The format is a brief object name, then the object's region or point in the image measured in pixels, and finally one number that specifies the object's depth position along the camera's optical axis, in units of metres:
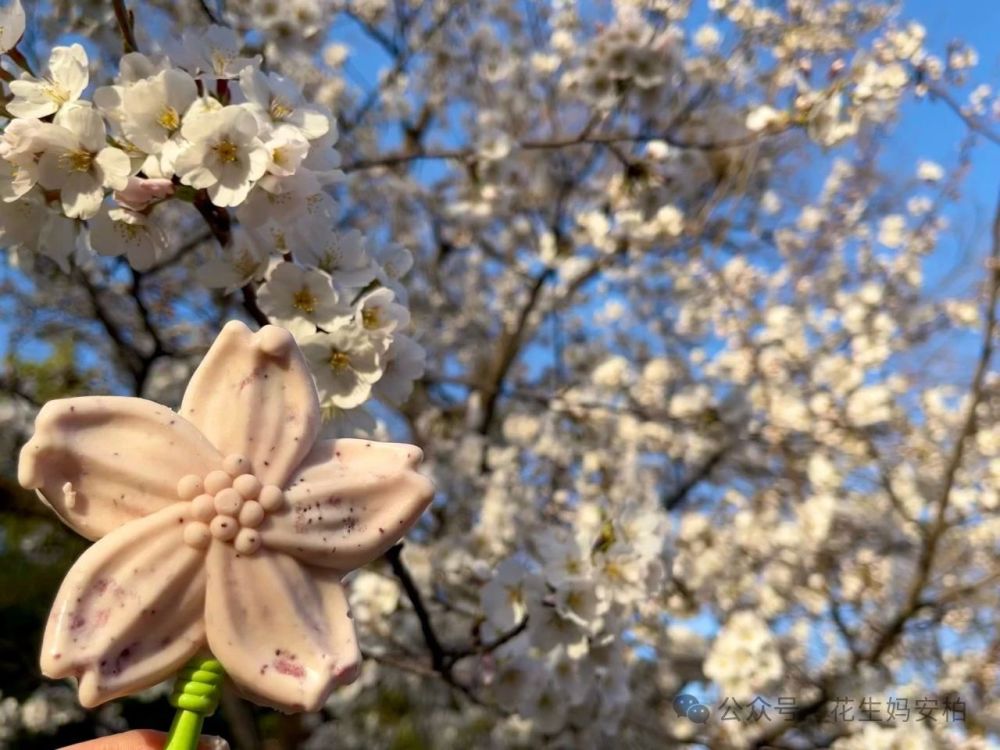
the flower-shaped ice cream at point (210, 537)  0.16
